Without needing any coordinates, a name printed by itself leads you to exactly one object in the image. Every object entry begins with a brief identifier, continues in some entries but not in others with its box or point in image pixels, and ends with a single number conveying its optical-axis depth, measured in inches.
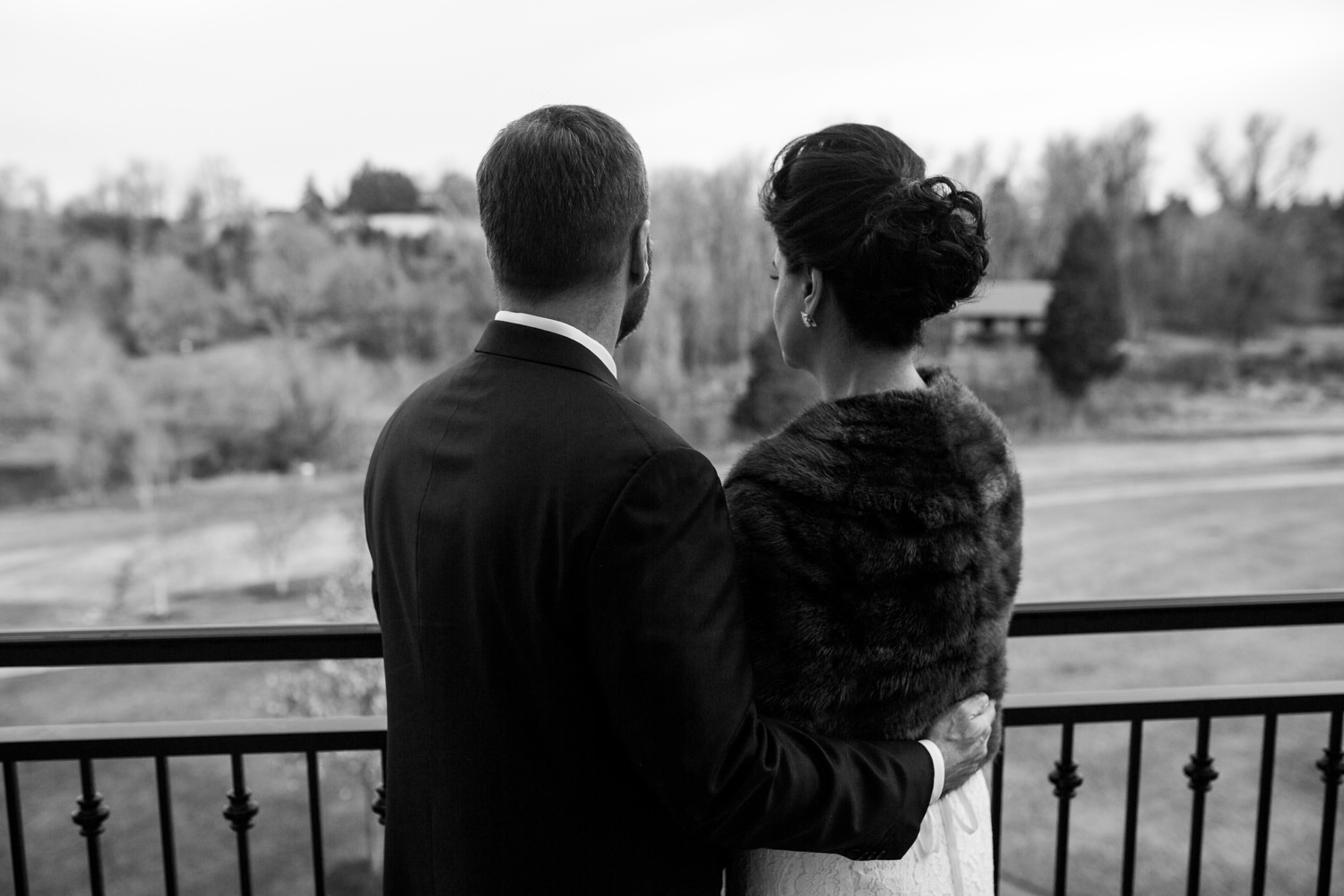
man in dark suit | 33.1
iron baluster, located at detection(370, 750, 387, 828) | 62.6
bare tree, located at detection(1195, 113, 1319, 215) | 1316.4
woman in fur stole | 37.8
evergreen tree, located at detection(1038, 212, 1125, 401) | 1182.3
